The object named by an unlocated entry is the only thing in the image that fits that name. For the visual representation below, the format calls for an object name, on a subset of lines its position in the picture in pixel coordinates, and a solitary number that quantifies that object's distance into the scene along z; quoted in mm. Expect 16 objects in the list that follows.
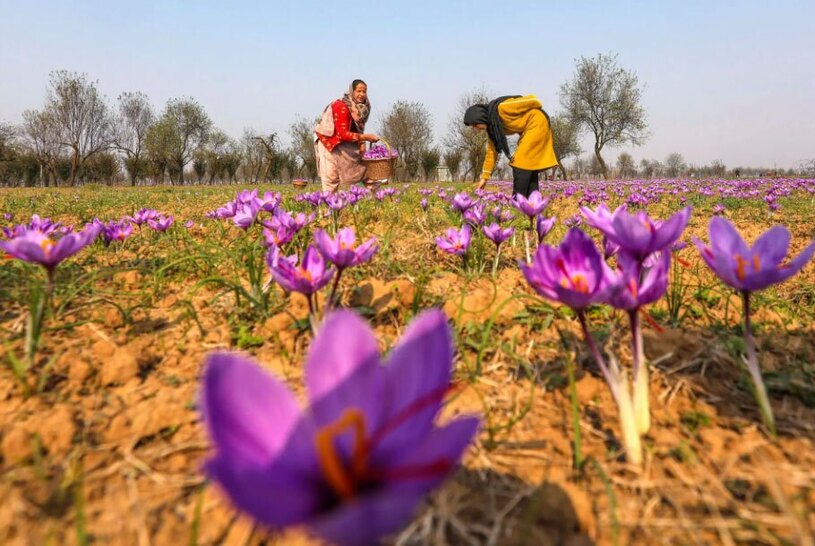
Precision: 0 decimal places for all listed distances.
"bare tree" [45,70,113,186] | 46219
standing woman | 6758
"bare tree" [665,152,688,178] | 95675
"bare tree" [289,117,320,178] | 61156
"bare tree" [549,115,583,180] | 50294
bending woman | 6359
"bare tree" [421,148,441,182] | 48625
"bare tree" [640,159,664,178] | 57803
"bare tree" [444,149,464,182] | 49375
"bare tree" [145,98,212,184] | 54312
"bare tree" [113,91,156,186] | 55125
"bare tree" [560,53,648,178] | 40438
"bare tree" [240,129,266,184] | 66938
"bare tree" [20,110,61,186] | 48531
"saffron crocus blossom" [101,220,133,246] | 2990
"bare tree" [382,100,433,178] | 52844
